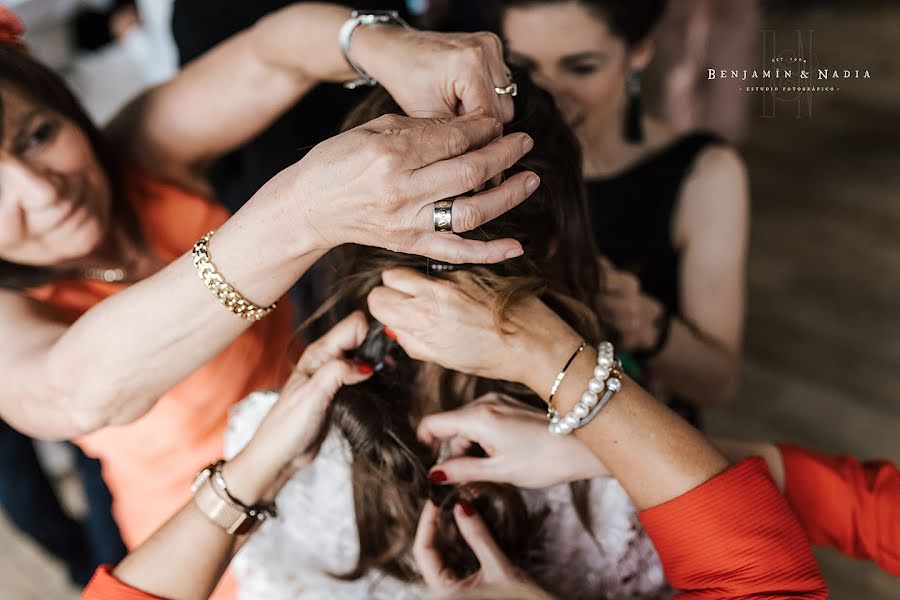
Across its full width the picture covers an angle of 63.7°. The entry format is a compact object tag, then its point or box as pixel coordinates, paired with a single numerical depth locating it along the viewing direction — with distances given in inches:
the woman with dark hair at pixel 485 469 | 28.3
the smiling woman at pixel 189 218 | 24.5
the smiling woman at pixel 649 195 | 47.3
